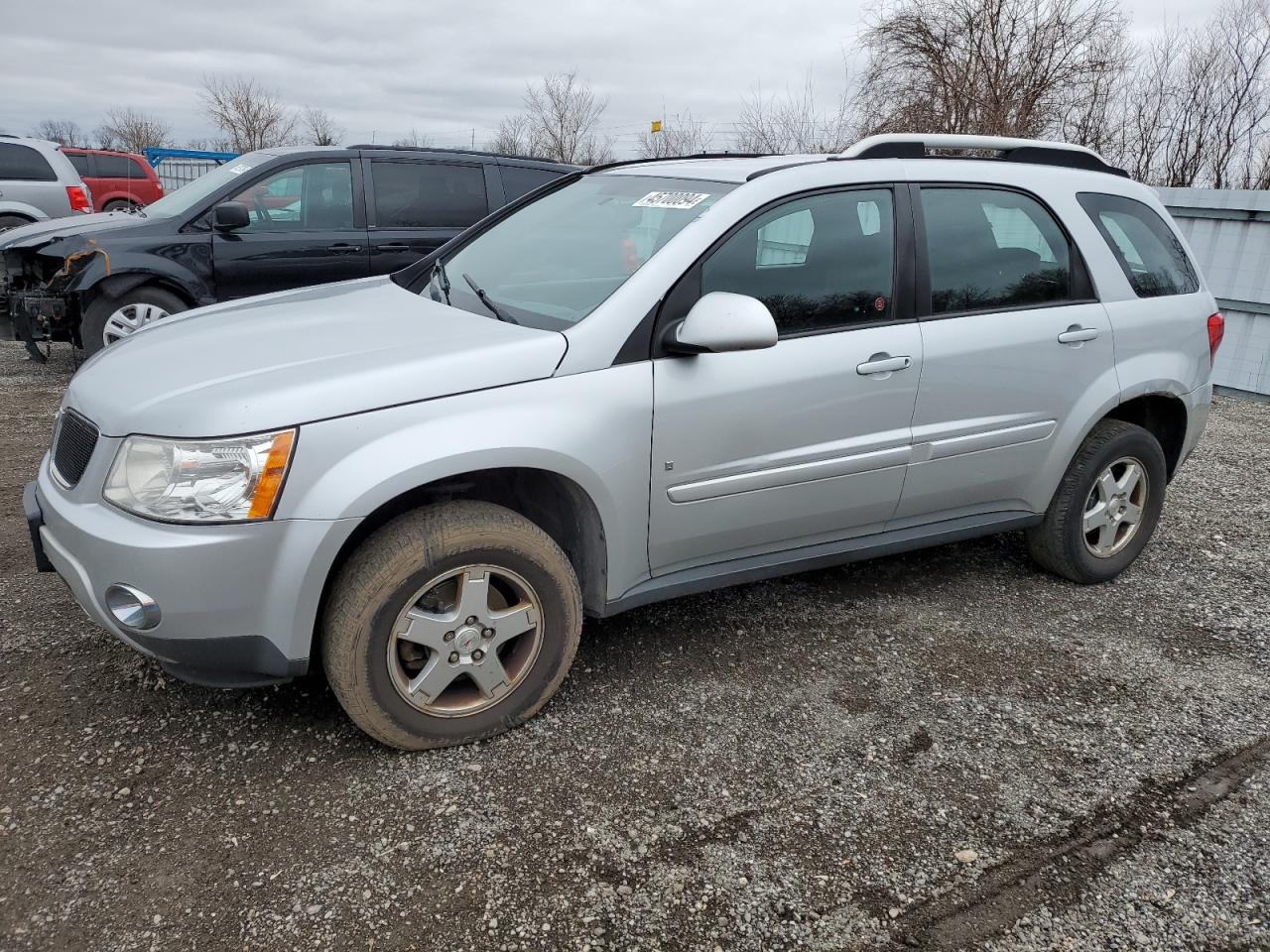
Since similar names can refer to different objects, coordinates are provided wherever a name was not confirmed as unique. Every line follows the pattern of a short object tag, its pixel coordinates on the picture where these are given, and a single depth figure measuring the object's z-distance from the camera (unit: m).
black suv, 7.07
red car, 19.22
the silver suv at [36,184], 12.88
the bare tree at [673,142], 22.04
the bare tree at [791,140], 18.53
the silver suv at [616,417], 2.51
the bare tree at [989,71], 16.84
